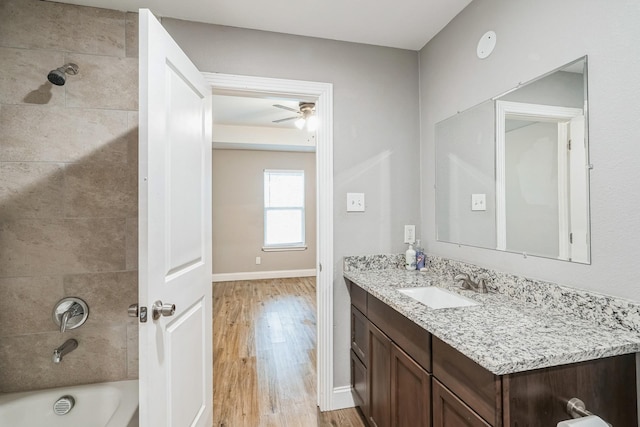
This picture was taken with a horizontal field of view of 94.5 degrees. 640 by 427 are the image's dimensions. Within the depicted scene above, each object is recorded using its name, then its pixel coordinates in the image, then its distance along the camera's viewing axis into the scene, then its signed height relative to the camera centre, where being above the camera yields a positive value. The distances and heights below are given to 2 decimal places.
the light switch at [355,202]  1.98 +0.09
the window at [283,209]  5.55 +0.12
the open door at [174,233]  1.08 -0.07
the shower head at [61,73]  1.43 +0.71
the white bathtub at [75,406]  1.45 -0.95
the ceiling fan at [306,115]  3.22 +1.16
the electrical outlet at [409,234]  2.09 -0.14
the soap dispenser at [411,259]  1.97 -0.30
